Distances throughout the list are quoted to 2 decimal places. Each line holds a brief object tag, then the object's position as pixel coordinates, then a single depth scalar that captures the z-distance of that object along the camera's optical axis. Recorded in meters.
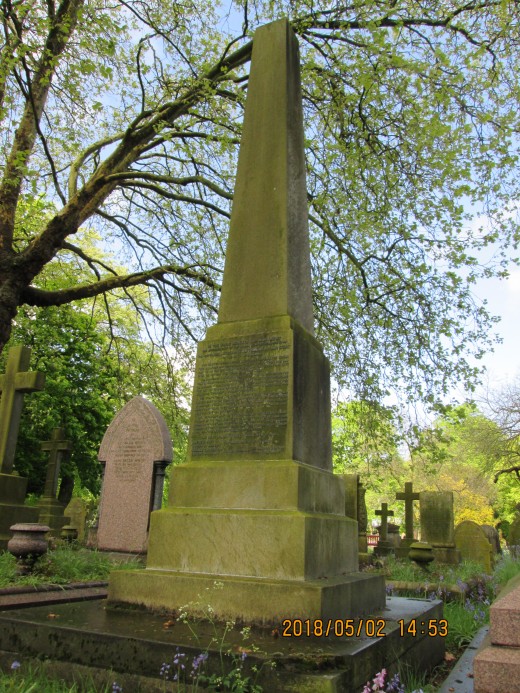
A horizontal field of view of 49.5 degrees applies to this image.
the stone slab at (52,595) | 3.84
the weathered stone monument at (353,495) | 11.84
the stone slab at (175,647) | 2.48
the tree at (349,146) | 8.93
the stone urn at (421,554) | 10.05
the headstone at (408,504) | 16.12
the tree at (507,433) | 25.25
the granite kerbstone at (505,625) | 2.70
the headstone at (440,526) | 13.30
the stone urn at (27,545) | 5.45
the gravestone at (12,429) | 8.06
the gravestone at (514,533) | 19.39
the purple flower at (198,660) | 2.50
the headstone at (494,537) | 20.46
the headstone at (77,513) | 15.43
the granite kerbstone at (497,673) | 2.44
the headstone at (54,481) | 13.77
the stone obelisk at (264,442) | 3.49
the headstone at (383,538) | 15.45
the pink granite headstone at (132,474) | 8.95
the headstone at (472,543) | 14.39
